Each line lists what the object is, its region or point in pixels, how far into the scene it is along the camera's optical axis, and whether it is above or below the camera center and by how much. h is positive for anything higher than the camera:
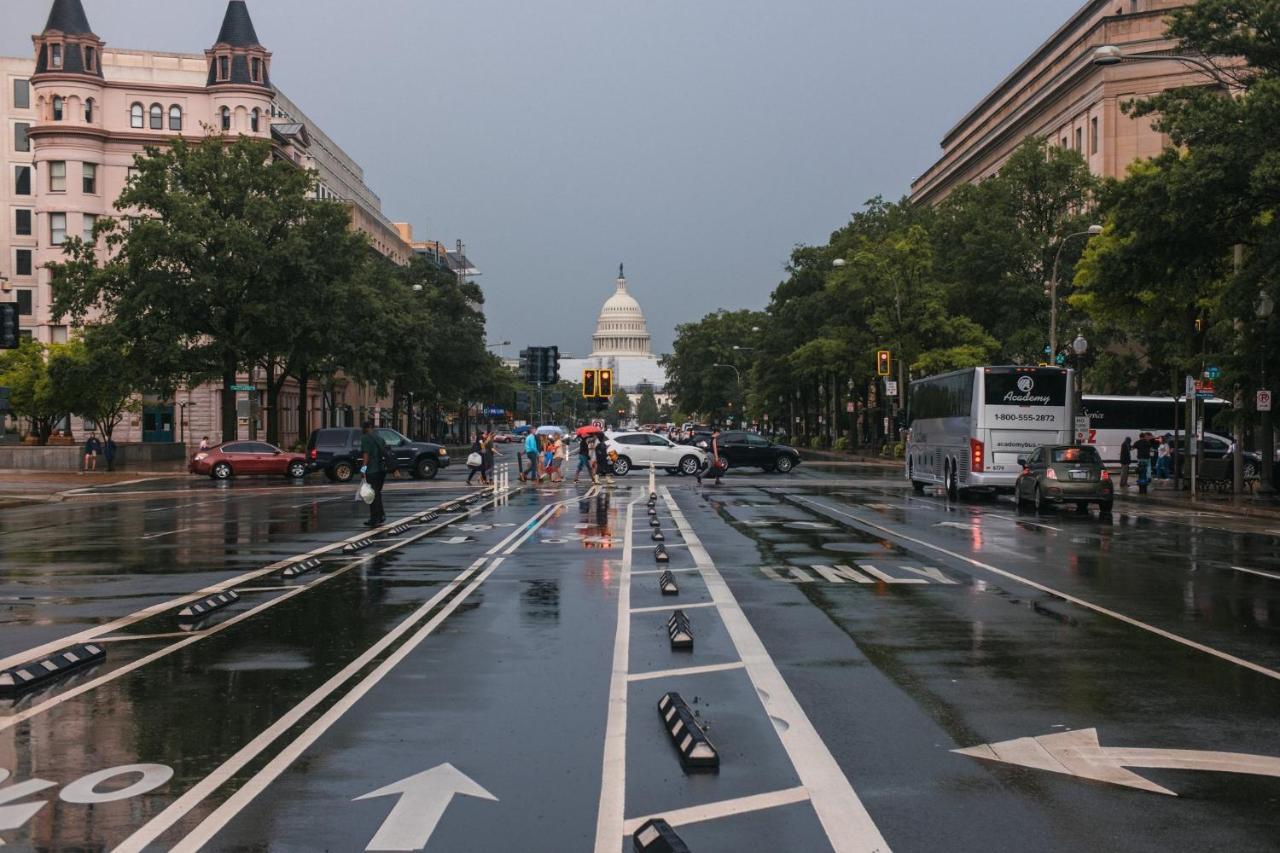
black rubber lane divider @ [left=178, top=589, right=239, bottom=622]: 13.45 -1.79
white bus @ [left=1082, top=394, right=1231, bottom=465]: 64.75 +0.50
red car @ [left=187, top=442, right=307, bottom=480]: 51.75 -1.25
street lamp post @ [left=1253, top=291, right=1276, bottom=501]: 35.34 -0.11
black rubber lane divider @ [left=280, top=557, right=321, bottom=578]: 17.75 -1.82
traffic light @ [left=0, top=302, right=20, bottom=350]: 36.25 +2.58
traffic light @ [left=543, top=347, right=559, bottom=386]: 47.38 +2.10
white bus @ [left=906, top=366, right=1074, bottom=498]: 35.50 +0.24
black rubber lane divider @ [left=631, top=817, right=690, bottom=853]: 5.88 -1.74
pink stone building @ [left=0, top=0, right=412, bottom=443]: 85.19 +18.45
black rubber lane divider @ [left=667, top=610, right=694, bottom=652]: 11.79 -1.75
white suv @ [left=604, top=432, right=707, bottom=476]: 54.03 -0.98
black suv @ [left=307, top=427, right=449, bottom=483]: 48.66 -0.97
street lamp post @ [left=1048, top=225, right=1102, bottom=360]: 47.91 +4.24
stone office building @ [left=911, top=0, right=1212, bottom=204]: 74.88 +19.25
